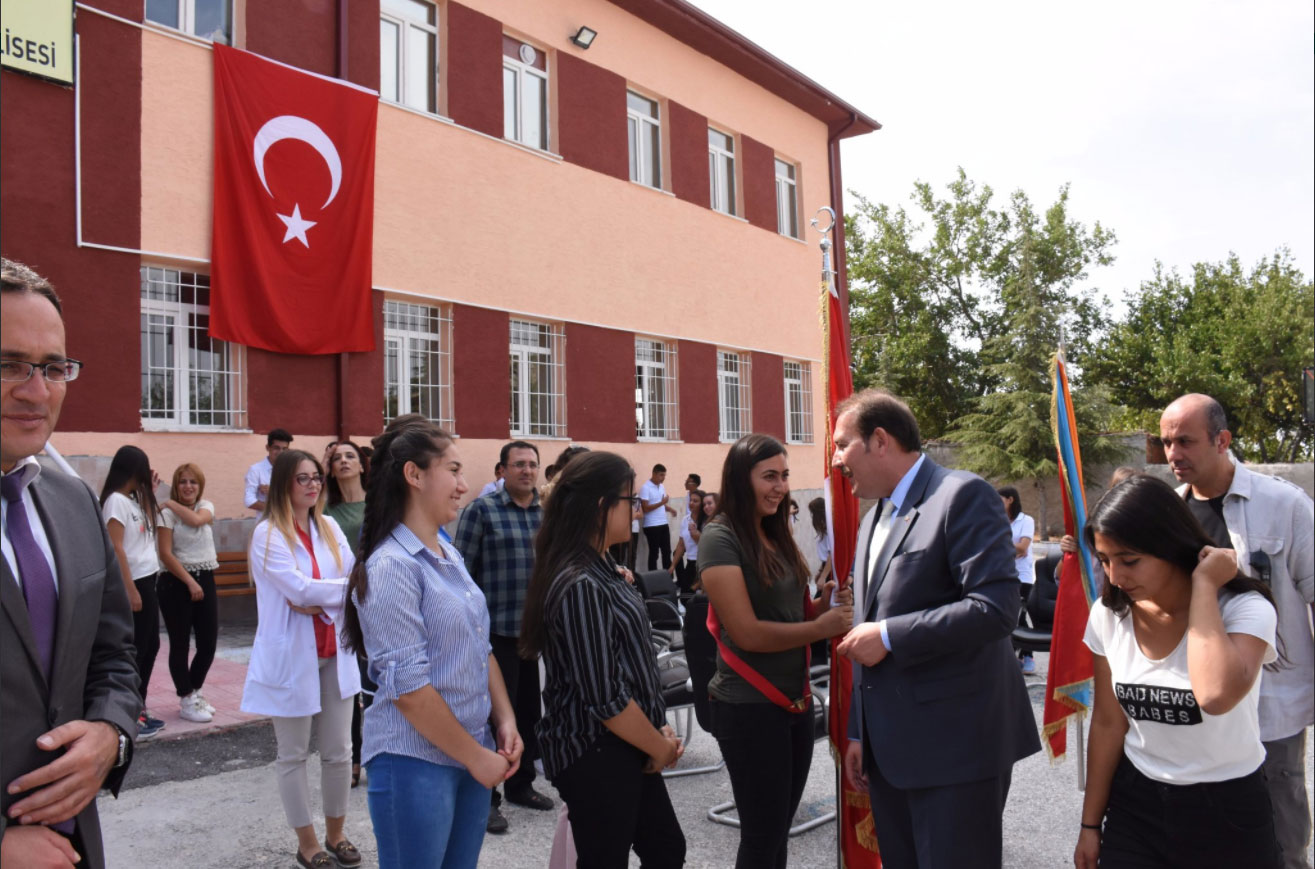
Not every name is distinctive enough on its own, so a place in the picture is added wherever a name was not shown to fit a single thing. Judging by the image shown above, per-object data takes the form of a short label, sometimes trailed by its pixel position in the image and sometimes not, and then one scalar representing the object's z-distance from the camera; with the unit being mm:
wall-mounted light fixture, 14242
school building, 9352
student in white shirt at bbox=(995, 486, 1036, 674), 8328
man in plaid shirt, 5285
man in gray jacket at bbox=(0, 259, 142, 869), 1815
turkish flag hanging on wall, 10141
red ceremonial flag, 3727
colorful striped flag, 5016
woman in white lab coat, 4359
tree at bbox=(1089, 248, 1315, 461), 35594
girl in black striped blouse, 2979
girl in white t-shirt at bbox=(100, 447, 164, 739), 6496
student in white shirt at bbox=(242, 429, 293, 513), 9336
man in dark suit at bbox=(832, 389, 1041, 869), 2826
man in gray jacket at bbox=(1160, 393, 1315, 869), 3330
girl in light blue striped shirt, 2865
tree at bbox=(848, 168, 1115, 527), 40031
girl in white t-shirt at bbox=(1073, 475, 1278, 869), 2492
